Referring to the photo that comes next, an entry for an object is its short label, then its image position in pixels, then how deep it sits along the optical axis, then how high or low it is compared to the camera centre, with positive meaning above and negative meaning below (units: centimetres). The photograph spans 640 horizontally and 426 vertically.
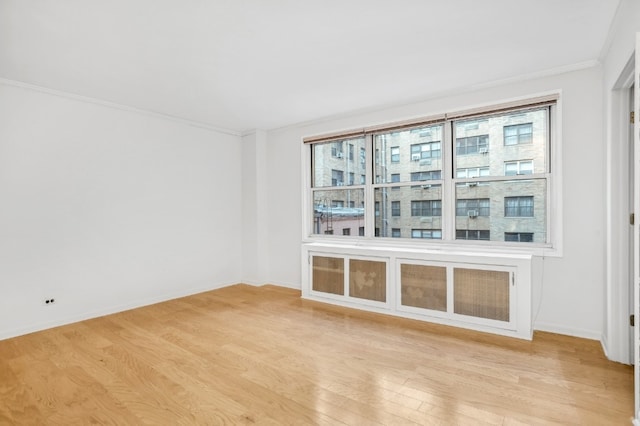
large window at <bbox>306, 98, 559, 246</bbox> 349 +35
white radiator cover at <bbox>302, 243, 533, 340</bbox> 323 -86
